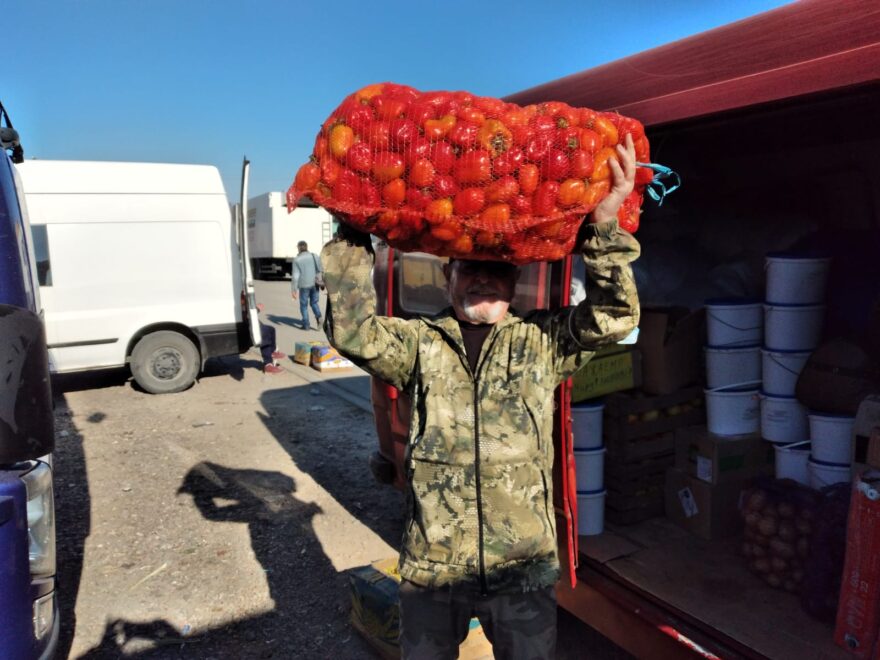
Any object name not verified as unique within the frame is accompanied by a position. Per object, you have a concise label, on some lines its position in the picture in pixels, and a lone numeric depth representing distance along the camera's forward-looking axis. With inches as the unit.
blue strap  81.9
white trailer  1032.2
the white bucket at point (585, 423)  153.0
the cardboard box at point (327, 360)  412.8
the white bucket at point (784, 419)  151.7
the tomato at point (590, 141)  76.7
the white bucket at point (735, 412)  161.0
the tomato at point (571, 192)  76.2
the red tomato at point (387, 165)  76.1
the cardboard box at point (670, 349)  163.2
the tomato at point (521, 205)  76.7
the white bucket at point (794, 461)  149.2
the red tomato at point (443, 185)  76.3
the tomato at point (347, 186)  77.0
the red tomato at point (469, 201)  76.1
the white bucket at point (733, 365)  161.8
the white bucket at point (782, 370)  152.9
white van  332.5
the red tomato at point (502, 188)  75.9
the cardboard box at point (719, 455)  155.4
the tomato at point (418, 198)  76.7
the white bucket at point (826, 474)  138.6
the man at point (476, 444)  84.1
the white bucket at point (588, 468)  152.7
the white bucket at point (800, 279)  151.8
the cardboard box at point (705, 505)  152.9
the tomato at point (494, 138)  75.8
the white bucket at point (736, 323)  161.6
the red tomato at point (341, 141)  76.9
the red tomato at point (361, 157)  76.3
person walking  538.0
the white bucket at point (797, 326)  153.2
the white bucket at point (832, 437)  138.3
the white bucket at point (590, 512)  151.6
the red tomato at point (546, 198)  76.4
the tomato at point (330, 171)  77.1
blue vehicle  87.4
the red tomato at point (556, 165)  76.1
